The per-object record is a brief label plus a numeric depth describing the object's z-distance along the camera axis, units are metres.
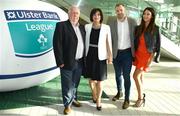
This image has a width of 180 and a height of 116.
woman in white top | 2.56
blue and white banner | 2.62
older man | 2.44
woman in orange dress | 2.63
